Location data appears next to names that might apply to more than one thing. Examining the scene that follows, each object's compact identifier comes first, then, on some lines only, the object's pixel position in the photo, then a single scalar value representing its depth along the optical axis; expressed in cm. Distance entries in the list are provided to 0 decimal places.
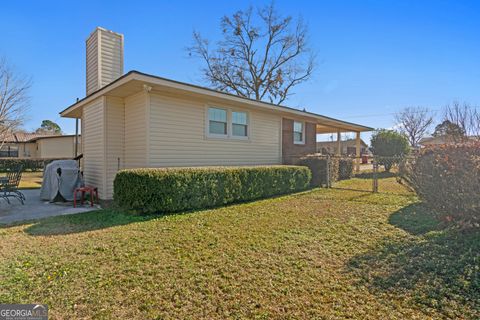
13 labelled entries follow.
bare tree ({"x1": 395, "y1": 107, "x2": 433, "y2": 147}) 3697
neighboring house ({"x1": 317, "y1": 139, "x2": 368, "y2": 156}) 4995
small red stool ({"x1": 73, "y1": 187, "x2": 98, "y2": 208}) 706
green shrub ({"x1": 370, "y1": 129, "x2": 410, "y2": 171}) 1648
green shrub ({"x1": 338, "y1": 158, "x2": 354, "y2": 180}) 1236
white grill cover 759
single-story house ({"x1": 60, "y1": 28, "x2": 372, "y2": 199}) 710
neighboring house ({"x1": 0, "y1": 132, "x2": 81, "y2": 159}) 2641
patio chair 683
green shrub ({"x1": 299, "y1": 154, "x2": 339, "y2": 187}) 1039
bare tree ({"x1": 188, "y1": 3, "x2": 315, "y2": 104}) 2480
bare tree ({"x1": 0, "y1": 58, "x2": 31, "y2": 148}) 1988
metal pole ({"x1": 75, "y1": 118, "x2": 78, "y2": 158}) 1222
